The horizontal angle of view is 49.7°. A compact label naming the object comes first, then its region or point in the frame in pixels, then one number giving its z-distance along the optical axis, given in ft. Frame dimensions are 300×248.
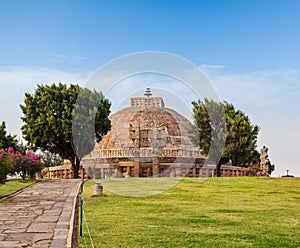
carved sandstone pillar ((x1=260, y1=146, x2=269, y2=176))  67.38
